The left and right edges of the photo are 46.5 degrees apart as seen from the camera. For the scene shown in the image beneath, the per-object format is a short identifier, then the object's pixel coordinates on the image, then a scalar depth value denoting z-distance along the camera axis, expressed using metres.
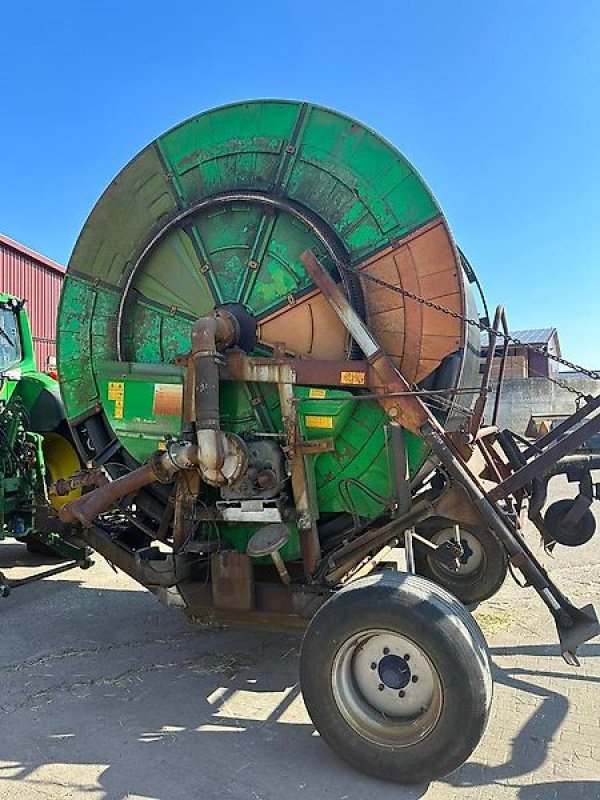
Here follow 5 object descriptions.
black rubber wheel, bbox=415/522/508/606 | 5.41
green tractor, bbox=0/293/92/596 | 6.20
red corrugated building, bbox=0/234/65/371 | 17.02
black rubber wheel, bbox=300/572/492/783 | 3.01
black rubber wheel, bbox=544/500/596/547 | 4.79
